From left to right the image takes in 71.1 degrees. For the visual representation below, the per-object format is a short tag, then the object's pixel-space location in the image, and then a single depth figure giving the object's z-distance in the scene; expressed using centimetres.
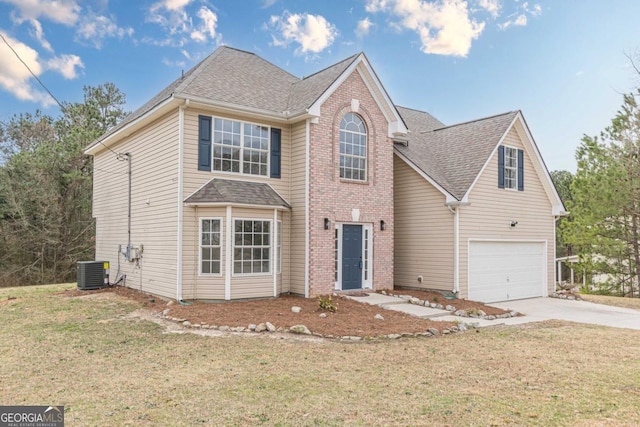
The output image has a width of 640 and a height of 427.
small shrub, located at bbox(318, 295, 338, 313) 1087
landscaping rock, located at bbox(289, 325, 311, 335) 900
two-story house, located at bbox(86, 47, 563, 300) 1188
